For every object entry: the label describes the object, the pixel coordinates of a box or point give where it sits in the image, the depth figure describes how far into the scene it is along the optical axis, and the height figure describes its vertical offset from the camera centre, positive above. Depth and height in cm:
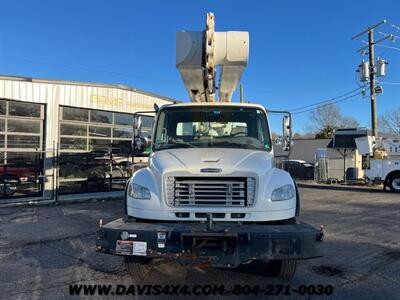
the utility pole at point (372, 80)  2780 +578
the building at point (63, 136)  1372 +85
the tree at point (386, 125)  6621 +606
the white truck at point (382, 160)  2223 +16
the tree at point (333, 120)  7156 +743
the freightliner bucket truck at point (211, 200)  472 -50
